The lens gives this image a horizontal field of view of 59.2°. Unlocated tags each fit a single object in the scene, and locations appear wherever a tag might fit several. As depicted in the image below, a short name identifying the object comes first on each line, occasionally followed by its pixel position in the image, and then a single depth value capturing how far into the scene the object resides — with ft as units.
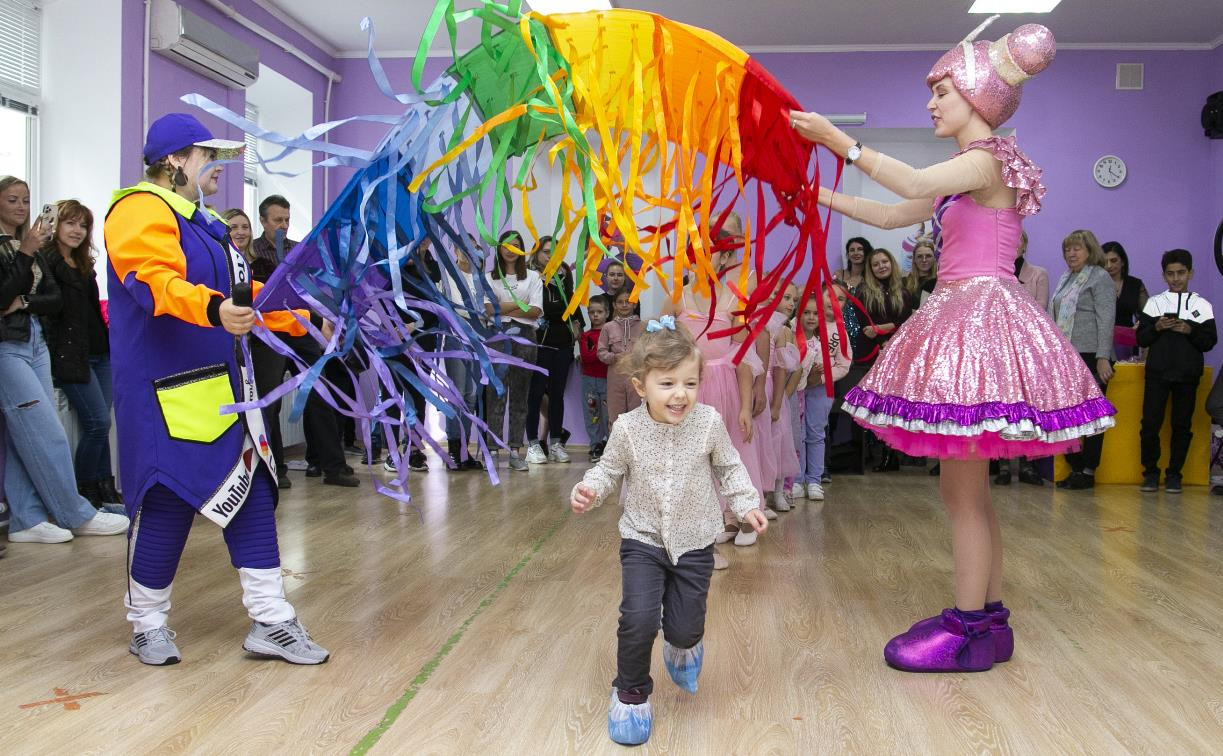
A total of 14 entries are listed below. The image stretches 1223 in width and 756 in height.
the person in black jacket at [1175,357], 19.45
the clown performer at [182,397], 7.83
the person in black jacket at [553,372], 23.41
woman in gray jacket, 20.02
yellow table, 20.49
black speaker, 24.34
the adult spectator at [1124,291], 22.59
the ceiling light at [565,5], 21.88
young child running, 7.14
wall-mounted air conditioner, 19.22
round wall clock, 25.75
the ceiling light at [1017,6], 22.31
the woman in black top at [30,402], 13.26
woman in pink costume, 7.83
